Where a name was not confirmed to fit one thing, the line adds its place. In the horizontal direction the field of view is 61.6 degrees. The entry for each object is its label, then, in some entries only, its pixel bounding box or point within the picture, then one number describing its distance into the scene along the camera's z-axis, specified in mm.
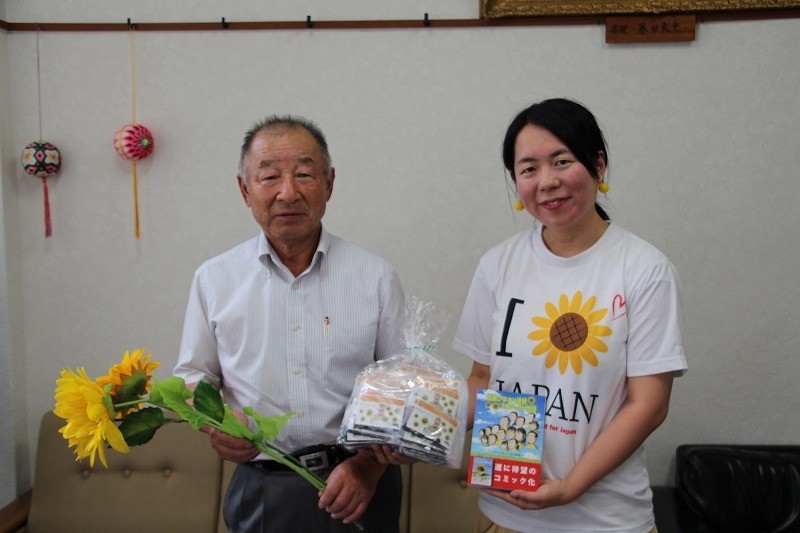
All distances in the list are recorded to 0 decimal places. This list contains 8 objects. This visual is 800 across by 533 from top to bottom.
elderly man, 1512
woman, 1296
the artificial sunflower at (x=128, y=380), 1175
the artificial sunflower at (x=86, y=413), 1095
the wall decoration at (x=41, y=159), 2398
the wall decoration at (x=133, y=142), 2377
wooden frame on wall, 2301
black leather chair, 2225
